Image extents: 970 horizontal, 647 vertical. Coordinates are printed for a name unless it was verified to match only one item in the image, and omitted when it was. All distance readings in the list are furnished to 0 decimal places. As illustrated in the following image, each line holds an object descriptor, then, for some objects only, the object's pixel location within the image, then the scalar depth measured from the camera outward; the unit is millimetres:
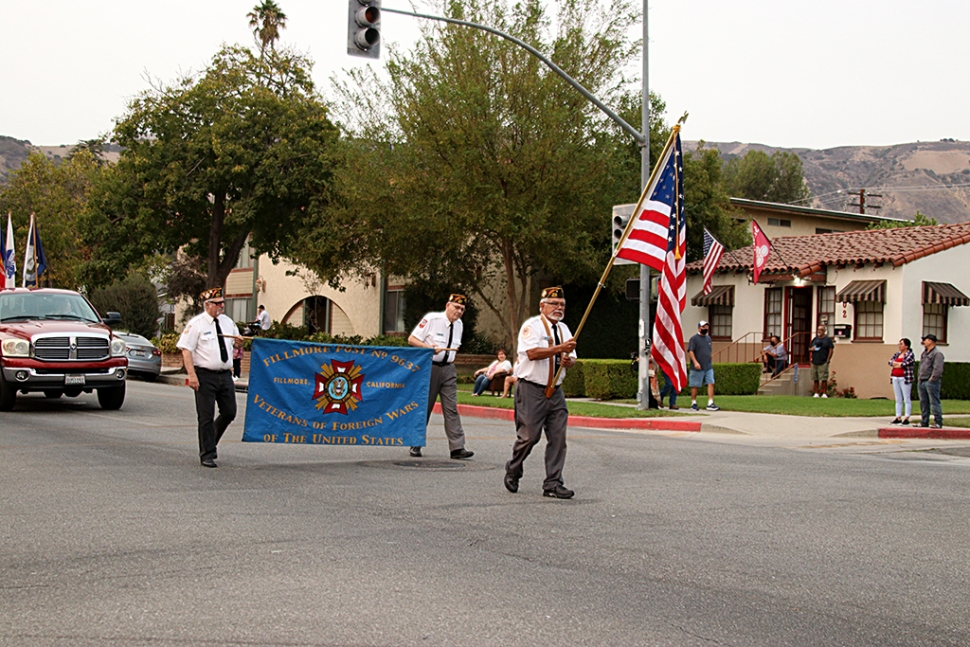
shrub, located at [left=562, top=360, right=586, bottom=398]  26234
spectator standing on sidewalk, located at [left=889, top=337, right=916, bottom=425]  19844
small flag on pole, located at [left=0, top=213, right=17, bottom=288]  36875
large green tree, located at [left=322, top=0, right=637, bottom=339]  27375
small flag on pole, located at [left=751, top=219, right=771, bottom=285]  29609
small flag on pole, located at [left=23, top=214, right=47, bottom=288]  37656
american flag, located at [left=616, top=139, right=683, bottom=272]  15755
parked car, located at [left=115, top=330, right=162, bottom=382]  31891
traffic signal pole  20703
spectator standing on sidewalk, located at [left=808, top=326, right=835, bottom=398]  28797
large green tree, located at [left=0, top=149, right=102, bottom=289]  52031
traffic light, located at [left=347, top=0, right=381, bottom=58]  16625
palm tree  57281
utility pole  65312
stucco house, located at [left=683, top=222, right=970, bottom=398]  29641
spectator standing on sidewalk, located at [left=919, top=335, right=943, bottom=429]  19016
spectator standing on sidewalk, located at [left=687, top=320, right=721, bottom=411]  22250
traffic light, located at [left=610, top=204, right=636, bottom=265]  20453
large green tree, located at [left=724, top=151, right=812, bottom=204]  83188
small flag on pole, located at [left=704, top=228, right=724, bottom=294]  30688
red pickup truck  17219
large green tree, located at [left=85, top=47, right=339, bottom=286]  38062
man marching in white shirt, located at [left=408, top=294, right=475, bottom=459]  12281
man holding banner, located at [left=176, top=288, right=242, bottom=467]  10914
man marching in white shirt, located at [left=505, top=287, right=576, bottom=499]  9477
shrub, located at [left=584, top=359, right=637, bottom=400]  24891
